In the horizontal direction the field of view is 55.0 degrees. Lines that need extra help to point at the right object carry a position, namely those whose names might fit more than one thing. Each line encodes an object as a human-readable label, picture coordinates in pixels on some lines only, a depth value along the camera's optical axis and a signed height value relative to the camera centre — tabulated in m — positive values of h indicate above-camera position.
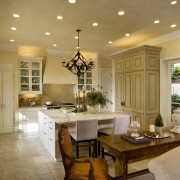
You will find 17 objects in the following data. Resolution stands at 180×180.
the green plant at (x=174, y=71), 5.11 +0.56
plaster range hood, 6.83 +0.68
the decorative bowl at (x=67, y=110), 4.61 -0.53
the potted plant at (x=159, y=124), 2.62 -0.51
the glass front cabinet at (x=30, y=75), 6.62 +0.60
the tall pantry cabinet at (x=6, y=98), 6.07 -0.28
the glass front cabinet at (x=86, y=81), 7.57 +0.41
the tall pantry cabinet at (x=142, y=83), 5.06 +0.21
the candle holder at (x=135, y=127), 2.48 -0.54
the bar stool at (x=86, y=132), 3.38 -0.82
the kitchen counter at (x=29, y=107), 6.49 -0.63
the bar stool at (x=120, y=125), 3.42 -0.70
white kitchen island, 3.63 -0.73
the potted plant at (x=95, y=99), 4.32 -0.22
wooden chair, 2.08 -1.01
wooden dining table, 2.06 -0.72
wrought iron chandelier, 4.59 +0.67
